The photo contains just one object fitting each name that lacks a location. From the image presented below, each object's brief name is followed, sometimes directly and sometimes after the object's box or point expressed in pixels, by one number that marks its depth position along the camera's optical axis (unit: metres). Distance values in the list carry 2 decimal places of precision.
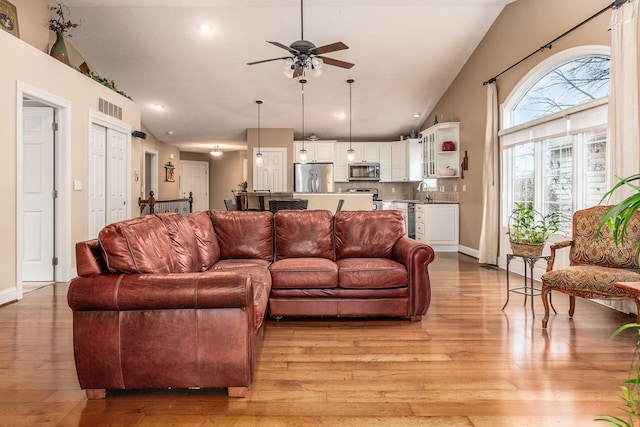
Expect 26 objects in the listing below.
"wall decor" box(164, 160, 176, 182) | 11.23
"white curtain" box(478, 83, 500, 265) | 5.91
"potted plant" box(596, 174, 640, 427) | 0.87
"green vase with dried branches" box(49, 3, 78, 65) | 4.83
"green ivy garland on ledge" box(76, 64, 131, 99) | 5.46
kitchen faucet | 8.85
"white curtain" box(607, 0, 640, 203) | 3.37
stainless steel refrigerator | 9.68
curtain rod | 3.52
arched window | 4.05
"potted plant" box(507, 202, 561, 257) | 3.45
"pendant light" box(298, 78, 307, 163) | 8.03
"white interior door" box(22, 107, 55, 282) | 4.78
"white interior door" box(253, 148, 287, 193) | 9.73
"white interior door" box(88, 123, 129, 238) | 5.46
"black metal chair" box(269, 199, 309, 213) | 5.60
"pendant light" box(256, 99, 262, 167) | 8.95
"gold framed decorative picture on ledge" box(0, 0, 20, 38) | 4.16
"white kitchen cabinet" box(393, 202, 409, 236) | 8.81
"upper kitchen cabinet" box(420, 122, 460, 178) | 7.48
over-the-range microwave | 10.02
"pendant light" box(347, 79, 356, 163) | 7.57
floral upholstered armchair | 2.92
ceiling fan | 4.16
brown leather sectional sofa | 1.98
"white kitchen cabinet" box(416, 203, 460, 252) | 7.50
